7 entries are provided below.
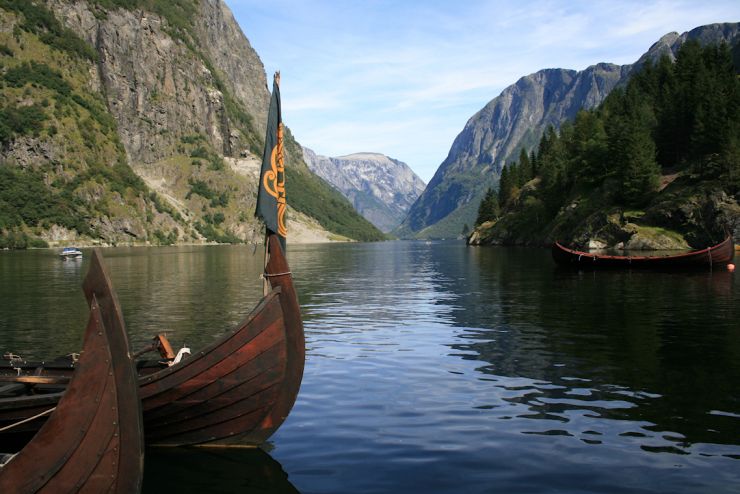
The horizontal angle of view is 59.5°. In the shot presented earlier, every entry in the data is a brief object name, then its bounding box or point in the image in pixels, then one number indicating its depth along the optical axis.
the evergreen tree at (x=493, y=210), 195.12
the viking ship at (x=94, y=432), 9.09
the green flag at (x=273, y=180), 14.11
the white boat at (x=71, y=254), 122.07
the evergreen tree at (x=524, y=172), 190.88
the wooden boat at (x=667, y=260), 64.75
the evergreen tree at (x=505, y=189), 192.06
